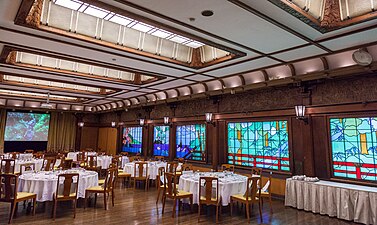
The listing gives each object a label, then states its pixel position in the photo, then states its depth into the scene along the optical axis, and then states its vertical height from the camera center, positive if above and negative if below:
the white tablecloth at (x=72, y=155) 11.97 -0.71
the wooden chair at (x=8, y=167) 7.32 -0.87
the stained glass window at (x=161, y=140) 10.94 +0.12
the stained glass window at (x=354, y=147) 5.37 +0.02
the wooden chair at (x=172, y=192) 5.12 -1.04
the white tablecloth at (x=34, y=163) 7.91 -0.80
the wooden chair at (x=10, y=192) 4.54 -1.00
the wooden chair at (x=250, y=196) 4.87 -1.05
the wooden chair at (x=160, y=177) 6.15 -0.87
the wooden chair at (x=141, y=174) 7.80 -1.03
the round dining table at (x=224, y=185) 5.14 -0.89
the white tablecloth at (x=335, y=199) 4.72 -1.10
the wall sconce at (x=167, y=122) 10.46 +0.89
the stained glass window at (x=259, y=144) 6.93 +0.03
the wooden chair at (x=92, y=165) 8.82 -0.92
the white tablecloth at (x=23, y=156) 10.03 -0.70
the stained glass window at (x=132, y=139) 12.69 +0.17
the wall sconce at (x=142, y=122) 11.79 +0.97
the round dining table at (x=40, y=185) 5.10 -0.95
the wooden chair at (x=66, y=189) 4.94 -1.02
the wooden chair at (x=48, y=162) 7.65 -0.72
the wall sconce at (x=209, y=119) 8.62 +0.88
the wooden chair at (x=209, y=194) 4.89 -1.03
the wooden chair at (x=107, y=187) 5.56 -1.07
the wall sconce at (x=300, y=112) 6.21 +0.87
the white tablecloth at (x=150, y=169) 8.17 -0.91
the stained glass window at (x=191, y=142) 9.26 +0.07
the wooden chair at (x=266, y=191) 5.44 -1.07
